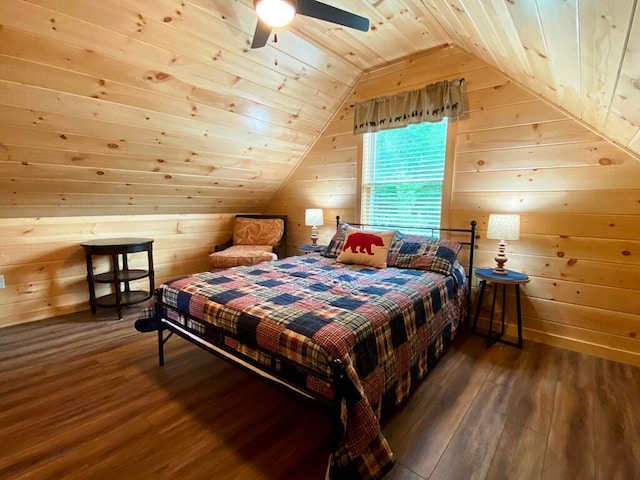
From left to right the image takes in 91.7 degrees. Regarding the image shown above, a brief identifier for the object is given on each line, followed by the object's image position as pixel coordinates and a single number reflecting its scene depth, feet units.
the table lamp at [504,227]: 7.78
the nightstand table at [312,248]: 11.76
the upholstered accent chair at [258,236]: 13.04
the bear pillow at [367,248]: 8.98
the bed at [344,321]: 4.06
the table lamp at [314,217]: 12.23
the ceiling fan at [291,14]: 5.01
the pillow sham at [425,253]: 8.40
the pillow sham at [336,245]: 10.30
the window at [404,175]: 10.18
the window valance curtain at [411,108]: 9.23
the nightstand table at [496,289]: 7.93
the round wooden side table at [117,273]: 9.78
